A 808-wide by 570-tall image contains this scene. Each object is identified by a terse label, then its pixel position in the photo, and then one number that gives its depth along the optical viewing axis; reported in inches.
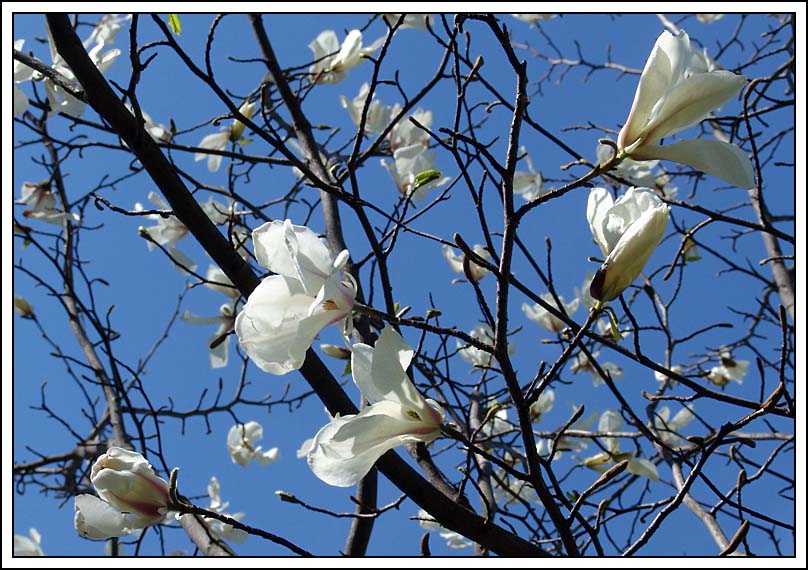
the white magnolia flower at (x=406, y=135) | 100.2
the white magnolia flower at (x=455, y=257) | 85.8
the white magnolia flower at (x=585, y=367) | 114.6
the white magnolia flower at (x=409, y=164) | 88.3
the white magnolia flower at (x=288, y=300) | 35.1
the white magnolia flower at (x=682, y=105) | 36.3
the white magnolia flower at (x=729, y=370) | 123.6
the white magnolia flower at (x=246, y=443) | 122.5
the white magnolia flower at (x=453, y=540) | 97.3
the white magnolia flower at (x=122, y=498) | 39.4
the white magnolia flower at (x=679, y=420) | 120.3
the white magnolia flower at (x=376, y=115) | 101.7
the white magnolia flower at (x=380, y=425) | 35.2
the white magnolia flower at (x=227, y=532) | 96.0
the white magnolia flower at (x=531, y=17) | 149.4
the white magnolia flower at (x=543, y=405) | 111.8
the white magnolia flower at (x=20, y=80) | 70.6
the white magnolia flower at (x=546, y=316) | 103.9
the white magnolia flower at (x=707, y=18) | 163.2
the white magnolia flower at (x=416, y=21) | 88.0
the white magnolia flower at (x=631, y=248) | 35.8
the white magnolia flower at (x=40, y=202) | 102.9
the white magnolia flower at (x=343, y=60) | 92.9
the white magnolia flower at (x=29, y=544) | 88.9
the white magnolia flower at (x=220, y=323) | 79.4
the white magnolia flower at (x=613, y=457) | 74.7
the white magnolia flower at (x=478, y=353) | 108.9
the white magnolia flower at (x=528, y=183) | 123.3
